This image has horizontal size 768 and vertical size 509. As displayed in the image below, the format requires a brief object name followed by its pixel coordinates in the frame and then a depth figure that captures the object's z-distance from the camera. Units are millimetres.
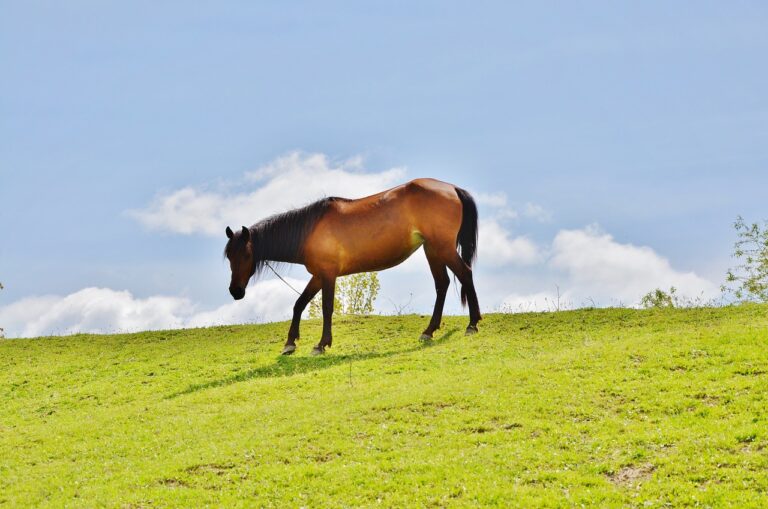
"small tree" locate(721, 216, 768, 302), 35438
